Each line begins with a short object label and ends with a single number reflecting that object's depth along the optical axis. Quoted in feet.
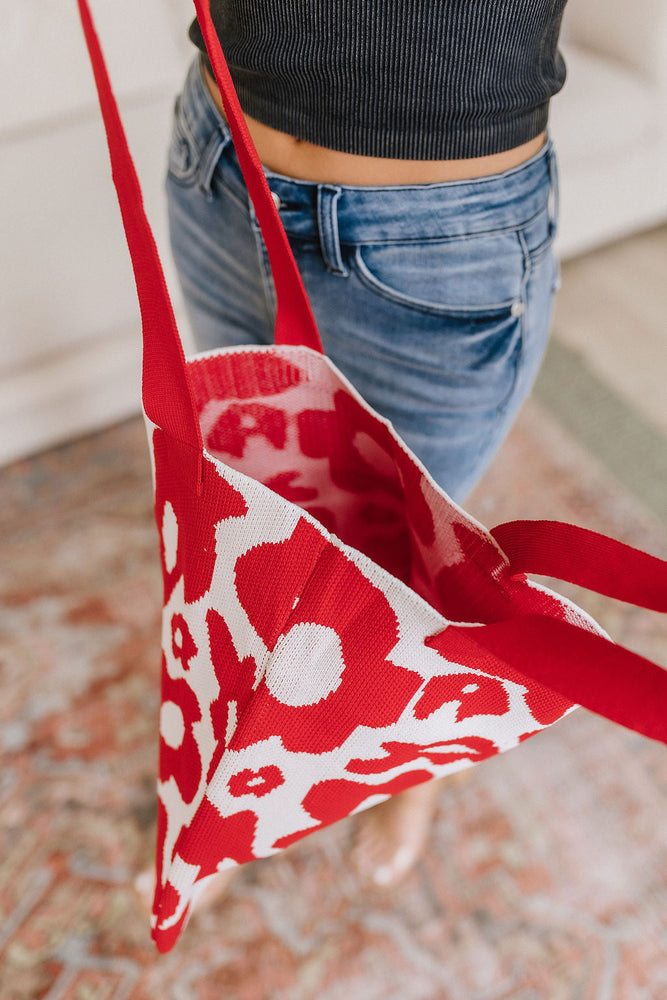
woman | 1.36
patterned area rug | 2.61
